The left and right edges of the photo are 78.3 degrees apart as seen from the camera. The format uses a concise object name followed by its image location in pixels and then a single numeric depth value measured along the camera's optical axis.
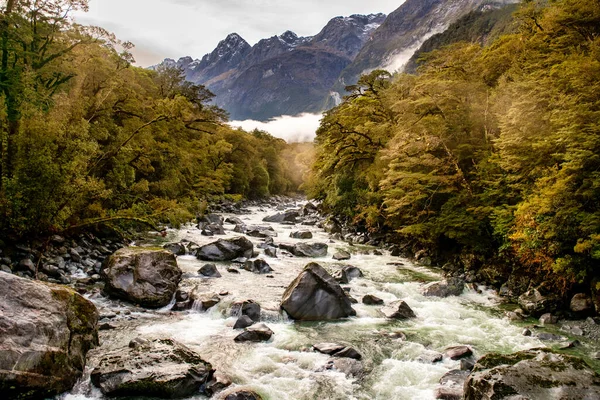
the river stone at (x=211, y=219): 31.85
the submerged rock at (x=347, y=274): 15.91
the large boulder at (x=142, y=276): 11.95
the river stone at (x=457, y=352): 9.24
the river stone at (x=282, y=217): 38.19
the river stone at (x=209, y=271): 15.84
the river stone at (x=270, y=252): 20.78
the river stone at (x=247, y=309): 11.50
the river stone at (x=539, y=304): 12.35
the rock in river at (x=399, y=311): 12.22
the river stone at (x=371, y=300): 13.47
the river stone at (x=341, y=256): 20.60
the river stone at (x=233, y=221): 33.38
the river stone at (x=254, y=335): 9.95
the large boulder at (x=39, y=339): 6.20
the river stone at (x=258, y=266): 17.42
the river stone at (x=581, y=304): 11.70
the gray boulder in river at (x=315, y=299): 11.82
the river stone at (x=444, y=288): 14.55
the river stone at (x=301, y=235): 27.56
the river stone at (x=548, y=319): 11.73
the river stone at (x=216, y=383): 7.38
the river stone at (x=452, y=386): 7.32
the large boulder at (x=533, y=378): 6.16
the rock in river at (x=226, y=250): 19.14
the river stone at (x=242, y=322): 10.74
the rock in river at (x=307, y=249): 21.56
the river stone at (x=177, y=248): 19.17
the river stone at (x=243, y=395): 7.01
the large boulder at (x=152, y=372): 7.10
